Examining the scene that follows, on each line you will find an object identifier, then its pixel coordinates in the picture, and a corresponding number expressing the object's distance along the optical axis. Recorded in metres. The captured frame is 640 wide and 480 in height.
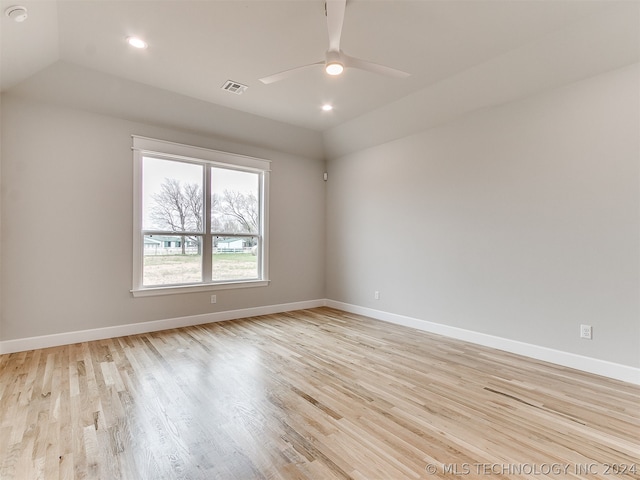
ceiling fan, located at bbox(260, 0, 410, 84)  2.15
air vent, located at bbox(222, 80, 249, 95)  3.68
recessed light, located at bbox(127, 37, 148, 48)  2.86
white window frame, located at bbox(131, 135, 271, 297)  4.19
